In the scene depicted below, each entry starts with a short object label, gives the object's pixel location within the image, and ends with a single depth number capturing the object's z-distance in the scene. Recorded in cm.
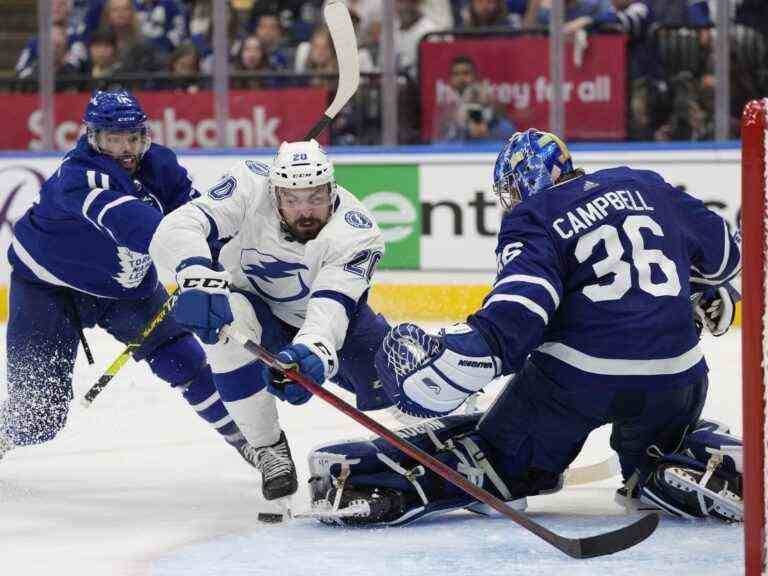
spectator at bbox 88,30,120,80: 1441
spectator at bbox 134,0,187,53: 1423
